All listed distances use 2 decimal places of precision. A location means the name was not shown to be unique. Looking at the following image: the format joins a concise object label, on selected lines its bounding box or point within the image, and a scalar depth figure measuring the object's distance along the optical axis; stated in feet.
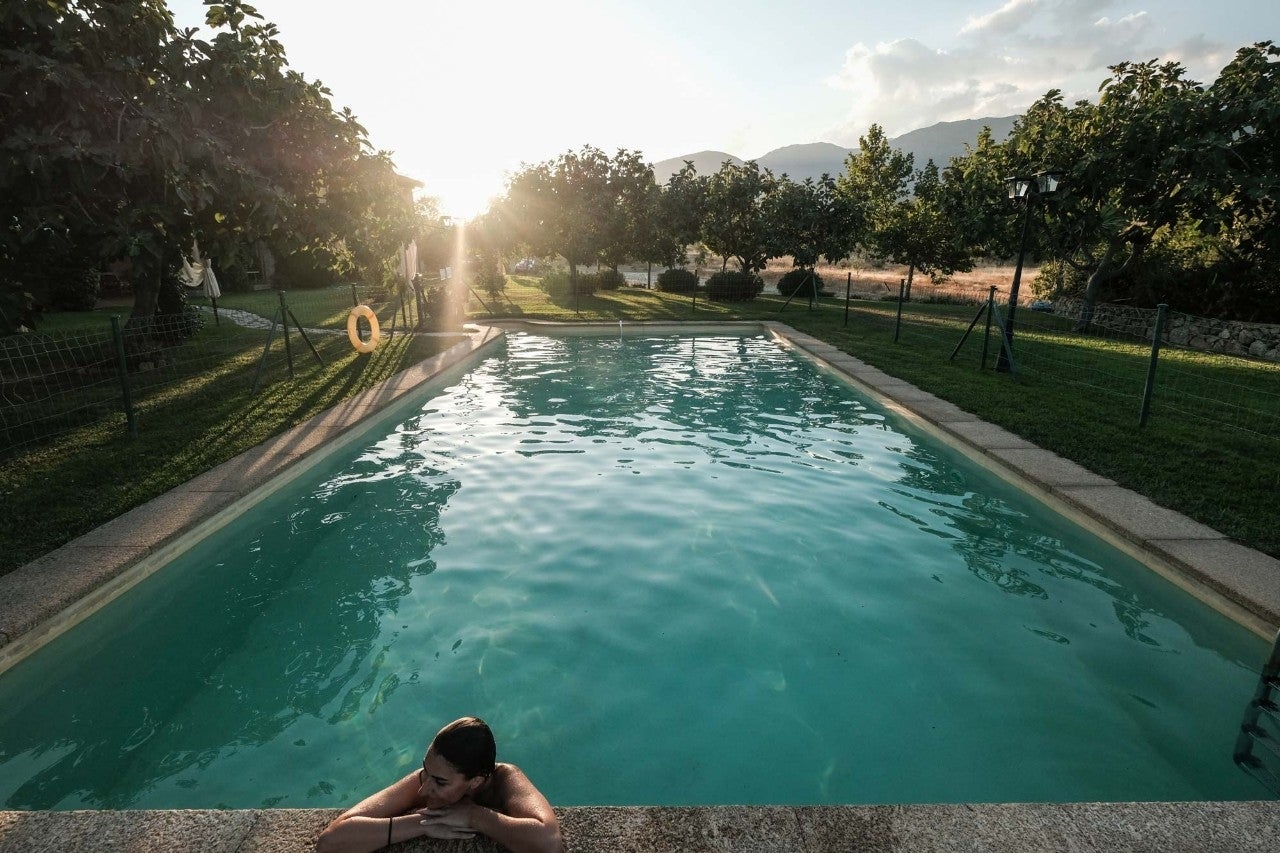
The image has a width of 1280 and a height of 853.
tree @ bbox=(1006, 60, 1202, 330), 62.54
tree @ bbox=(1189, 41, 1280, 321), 55.57
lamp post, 38.93
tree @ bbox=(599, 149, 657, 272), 110.42
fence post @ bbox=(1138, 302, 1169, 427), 28.45
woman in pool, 8.47
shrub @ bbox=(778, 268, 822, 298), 113.51
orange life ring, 46.24
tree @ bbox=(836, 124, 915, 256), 167.53
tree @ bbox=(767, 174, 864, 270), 106.93
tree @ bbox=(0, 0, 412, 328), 26.53
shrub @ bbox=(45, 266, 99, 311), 68.74
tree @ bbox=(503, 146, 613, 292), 105.29
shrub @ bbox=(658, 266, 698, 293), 118.32
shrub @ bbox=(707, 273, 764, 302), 104.06
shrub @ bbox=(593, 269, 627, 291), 126.00
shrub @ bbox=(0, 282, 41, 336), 28.50
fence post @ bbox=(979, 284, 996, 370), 42.96
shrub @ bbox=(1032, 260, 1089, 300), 101.35
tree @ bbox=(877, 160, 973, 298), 130.72
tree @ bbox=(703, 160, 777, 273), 109.50
